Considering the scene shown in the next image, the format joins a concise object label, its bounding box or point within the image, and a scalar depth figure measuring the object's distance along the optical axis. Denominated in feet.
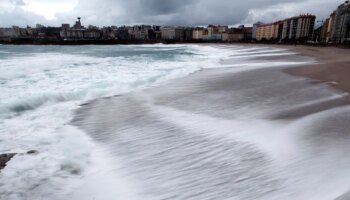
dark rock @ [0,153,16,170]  11.85
